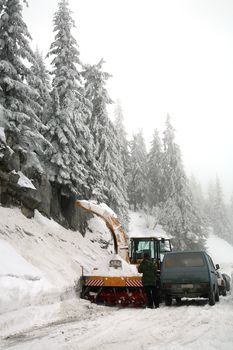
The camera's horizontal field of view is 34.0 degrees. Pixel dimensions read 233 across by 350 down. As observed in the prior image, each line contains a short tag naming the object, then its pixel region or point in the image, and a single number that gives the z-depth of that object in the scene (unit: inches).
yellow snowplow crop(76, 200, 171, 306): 526.0
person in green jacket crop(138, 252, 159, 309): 509.7
